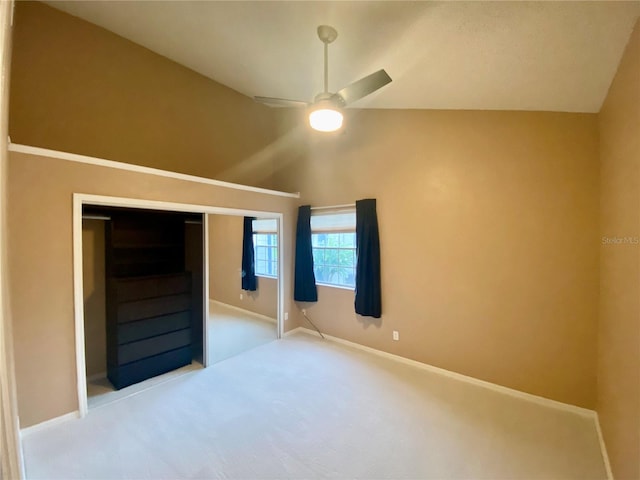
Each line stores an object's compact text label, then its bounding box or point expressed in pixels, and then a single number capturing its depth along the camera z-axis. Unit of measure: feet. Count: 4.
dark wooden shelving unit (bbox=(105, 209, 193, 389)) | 9.43
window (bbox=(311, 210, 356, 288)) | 13.16
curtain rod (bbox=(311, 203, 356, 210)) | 12.59
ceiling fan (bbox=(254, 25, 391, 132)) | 6.83
